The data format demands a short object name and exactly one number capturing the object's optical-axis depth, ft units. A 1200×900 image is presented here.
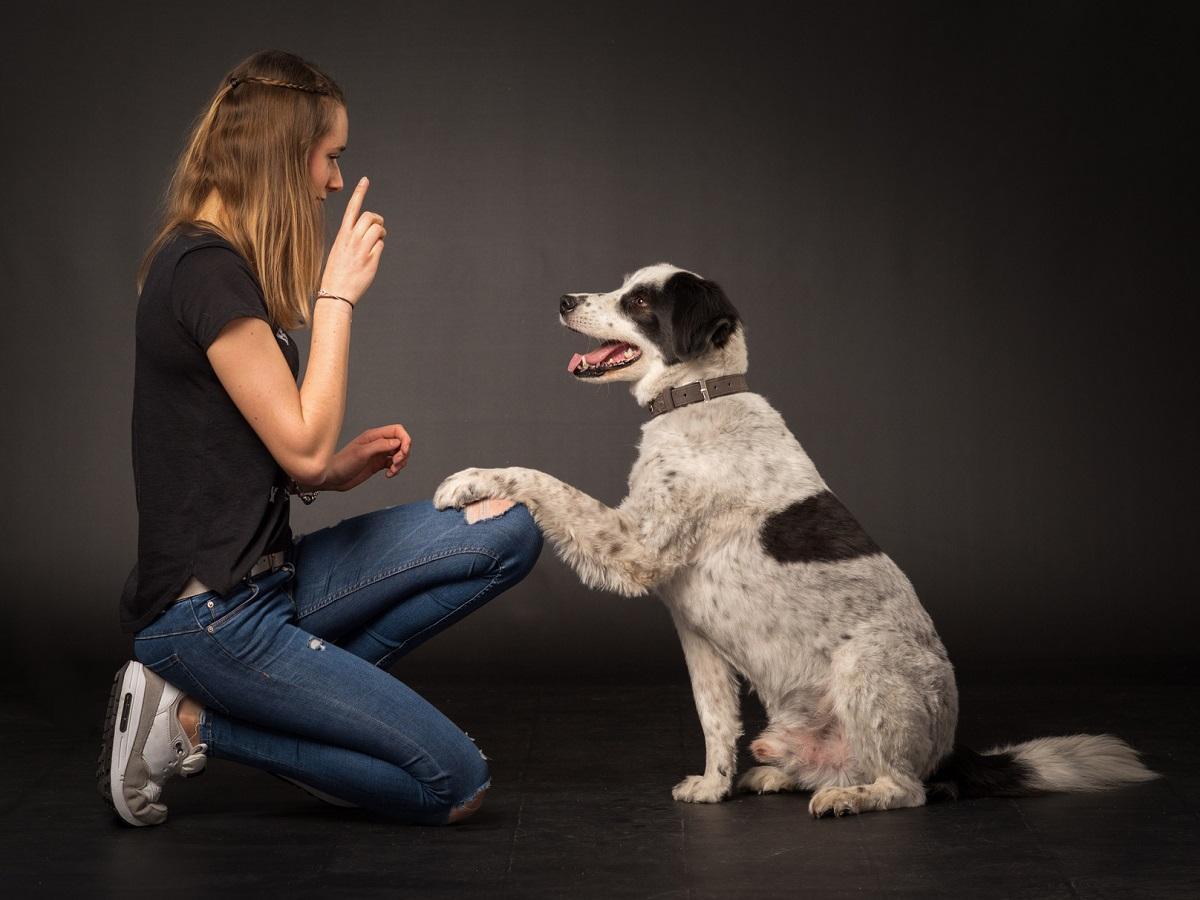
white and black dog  11.60
